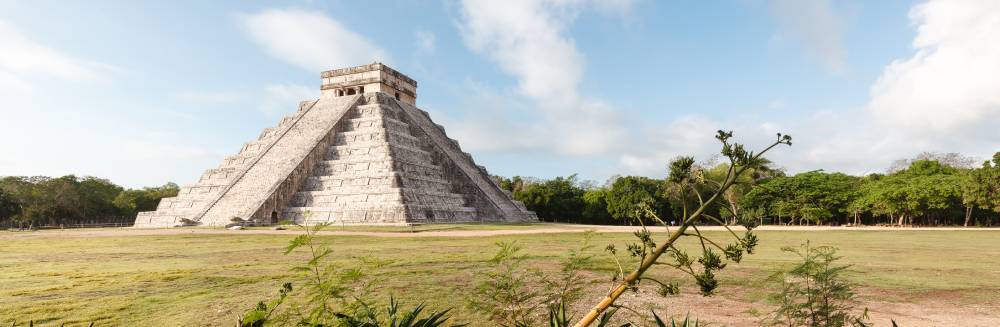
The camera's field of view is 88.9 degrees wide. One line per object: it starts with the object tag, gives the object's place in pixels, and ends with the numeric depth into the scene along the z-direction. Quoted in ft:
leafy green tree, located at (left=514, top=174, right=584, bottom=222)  186.50
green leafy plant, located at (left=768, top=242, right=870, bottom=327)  8.80
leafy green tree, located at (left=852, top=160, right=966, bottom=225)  127.03
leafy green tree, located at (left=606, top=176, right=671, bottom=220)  166.36
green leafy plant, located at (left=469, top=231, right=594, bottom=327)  9.45
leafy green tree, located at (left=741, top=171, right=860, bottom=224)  152.87
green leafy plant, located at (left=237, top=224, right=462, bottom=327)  6.01
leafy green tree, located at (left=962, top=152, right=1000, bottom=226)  119.34
